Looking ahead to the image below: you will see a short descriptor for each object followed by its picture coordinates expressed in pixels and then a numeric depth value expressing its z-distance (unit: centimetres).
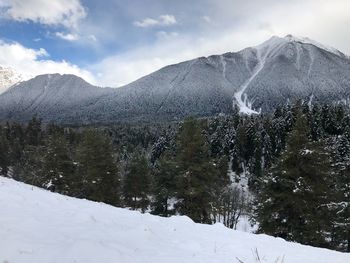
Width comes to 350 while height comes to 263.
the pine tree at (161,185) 4166
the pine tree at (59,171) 4041
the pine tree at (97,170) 3809
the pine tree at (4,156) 8875
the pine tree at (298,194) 2219
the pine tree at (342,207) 2539
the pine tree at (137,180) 5006
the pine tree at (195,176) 2923
